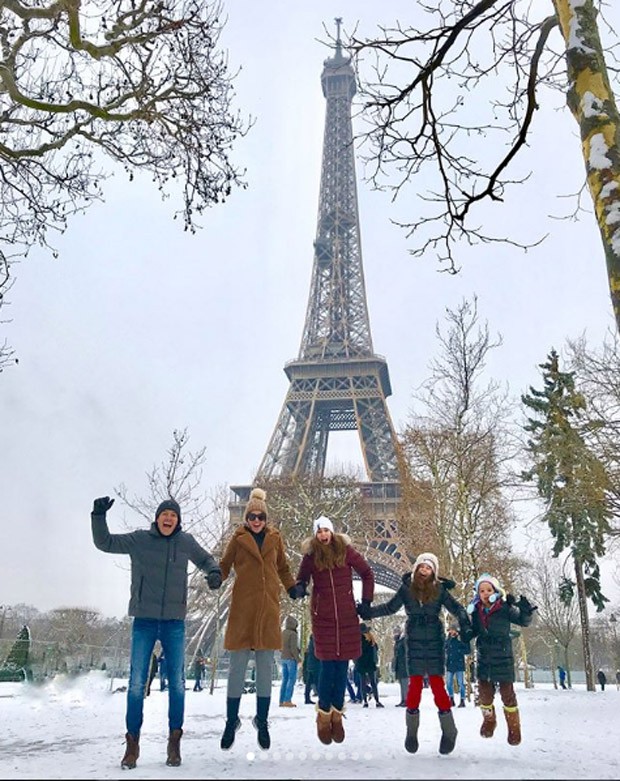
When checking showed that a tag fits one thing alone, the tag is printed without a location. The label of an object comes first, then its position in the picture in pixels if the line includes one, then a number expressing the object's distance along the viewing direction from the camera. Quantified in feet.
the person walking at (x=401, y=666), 30.48
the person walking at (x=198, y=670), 58.91
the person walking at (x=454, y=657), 34.19
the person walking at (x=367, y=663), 32.30
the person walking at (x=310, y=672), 33.44
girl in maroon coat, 14.42
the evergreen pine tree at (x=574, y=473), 34.14
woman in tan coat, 14.06
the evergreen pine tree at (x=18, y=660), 53.31
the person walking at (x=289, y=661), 30.42
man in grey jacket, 13.28
